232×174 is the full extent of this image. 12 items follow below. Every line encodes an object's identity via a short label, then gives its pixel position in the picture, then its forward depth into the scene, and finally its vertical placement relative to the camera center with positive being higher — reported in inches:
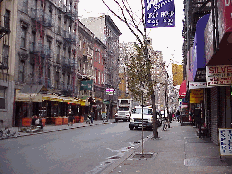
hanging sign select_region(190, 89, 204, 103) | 762.5 +20.0
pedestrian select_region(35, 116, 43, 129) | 928.8 -60.8
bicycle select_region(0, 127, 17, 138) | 688.9 -76.8
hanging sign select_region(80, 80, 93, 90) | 1786.4 +108.6
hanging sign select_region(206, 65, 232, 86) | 338.6 +31.5
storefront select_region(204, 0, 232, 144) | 233.7 +42.1
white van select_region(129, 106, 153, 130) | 1040.2 -59.4
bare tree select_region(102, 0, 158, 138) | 580.1 +131.7
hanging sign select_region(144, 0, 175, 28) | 479.8 +143.4
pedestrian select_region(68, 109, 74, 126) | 1277.7 -65.2
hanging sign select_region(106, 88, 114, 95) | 1973.4 +75.3
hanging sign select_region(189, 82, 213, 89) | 536.8 +33.4
